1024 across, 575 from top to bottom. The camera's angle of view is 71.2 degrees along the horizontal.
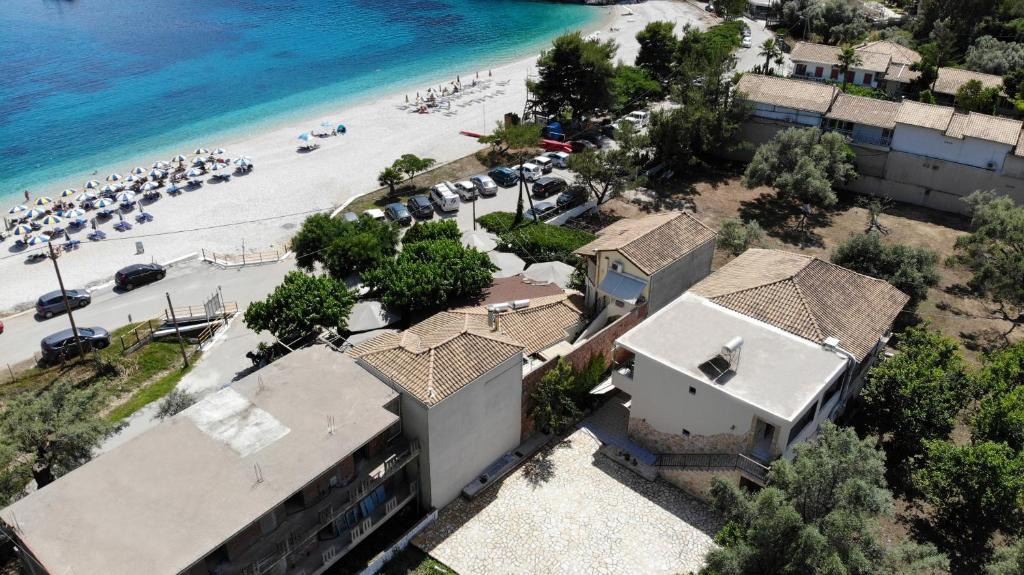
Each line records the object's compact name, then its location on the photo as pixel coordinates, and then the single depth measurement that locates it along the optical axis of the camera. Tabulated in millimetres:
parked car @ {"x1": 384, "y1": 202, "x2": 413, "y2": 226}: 51656
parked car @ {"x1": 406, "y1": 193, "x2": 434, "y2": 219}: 52969
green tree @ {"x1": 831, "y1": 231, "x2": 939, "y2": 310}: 39875
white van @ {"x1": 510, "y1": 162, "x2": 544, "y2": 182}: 58469
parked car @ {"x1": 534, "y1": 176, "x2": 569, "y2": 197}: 55312
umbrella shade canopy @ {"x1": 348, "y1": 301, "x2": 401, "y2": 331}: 36875
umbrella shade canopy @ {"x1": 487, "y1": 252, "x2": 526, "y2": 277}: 42750
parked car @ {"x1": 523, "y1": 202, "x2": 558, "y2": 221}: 51750
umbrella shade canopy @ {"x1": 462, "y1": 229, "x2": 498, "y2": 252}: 46188
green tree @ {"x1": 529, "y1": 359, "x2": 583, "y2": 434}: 30125
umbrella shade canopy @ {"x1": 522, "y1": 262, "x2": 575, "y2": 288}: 40188
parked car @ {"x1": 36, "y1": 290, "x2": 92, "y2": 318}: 42656
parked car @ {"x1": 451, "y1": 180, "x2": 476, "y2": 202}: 55844
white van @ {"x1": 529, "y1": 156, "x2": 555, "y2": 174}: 59969
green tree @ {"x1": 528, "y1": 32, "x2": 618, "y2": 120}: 65500
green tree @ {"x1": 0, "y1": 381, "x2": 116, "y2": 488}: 26109
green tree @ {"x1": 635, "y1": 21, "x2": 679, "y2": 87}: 81750
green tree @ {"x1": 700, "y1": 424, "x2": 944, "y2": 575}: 21578
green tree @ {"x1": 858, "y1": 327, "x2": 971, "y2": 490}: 29516
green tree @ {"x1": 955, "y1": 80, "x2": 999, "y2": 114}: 64500
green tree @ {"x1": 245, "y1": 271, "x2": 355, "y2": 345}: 34250
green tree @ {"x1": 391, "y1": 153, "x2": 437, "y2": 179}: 57559
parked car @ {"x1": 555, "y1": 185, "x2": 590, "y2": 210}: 53438
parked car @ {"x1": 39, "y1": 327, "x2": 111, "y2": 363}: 38312
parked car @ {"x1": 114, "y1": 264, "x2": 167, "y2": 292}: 45750
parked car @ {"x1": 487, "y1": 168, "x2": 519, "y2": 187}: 58188
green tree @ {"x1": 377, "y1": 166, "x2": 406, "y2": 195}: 56719
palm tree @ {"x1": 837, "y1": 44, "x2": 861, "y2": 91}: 71688
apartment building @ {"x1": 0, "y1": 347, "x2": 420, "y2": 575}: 20062
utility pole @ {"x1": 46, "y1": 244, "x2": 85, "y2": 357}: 37375
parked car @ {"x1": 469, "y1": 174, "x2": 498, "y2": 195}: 56469
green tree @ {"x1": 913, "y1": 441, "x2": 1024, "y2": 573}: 25562
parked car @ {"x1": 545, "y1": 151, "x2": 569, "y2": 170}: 60750
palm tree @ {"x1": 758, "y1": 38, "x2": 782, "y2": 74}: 80812
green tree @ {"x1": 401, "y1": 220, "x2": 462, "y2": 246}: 42344
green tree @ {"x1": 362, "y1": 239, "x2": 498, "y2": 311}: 36250
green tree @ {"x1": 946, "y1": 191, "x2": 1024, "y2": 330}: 38750
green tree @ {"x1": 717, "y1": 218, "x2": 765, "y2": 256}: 43938
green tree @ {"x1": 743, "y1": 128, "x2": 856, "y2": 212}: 50881
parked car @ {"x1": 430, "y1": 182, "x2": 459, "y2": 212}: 53844
